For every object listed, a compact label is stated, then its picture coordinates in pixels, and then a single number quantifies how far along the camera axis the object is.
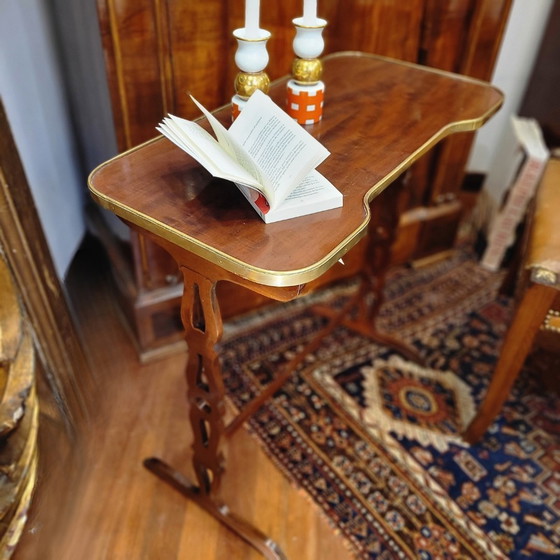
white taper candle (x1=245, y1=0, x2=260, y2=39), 1.05
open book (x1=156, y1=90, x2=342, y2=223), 0.96
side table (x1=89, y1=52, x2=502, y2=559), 0.94
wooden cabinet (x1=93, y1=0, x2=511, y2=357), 1.45
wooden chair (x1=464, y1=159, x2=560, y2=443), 1.39
